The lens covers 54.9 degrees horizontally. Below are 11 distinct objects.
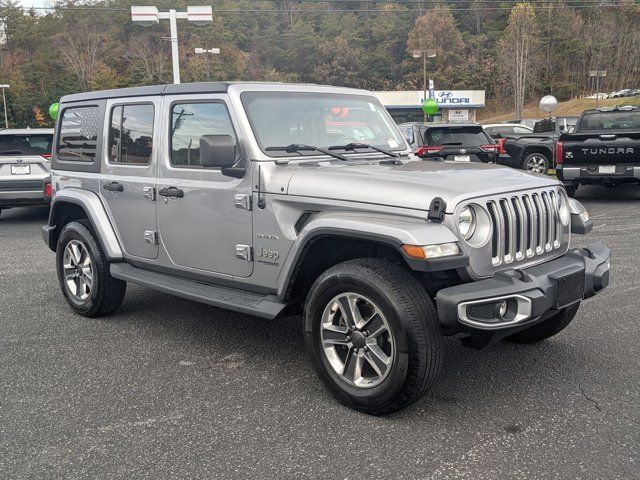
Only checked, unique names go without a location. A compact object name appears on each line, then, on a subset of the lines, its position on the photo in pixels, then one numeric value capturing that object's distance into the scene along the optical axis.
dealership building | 57.62
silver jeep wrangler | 3.28
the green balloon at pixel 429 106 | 29.87
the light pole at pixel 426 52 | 39.01
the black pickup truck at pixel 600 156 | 11.30
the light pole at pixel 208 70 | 55.62
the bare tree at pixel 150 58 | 56.72
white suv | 10.79
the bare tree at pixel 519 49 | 75.56
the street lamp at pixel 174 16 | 17.20
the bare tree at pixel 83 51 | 68.94
